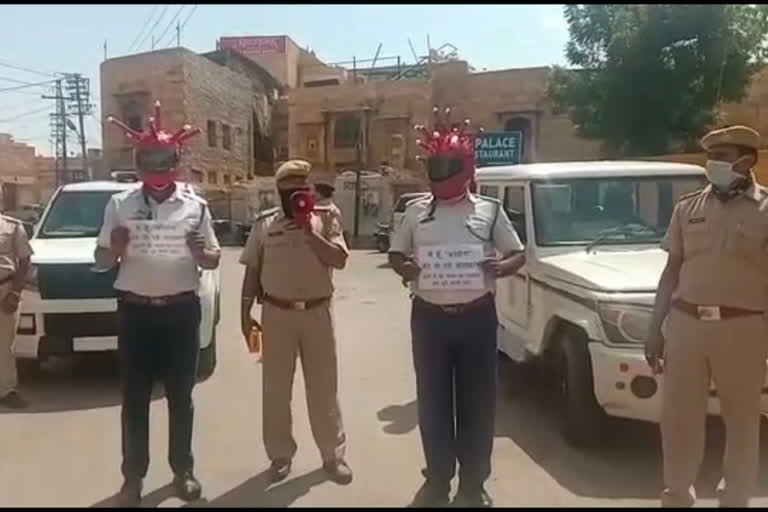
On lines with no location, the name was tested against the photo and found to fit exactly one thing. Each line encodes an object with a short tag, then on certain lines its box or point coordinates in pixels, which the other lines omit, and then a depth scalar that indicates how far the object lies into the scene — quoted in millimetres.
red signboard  52250
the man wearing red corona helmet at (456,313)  4414
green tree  20078
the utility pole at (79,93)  55781
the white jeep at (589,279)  5020
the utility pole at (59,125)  56203
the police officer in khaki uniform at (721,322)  4031
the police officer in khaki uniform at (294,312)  4852
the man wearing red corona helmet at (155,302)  4520
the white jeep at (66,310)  7160
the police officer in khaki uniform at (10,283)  6676
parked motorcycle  27250
